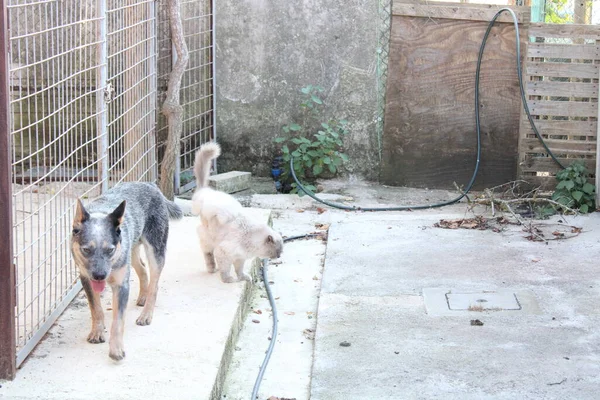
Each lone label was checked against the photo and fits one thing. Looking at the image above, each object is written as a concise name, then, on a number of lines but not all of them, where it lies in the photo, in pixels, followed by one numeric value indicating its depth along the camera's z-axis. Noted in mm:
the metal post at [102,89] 5844
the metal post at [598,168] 8695
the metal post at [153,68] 7879
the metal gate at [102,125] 4176
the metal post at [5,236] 4008
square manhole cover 5969
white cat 6113
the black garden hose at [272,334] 4883
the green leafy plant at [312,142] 9555
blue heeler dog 4414
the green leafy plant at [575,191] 8695
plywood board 9523
